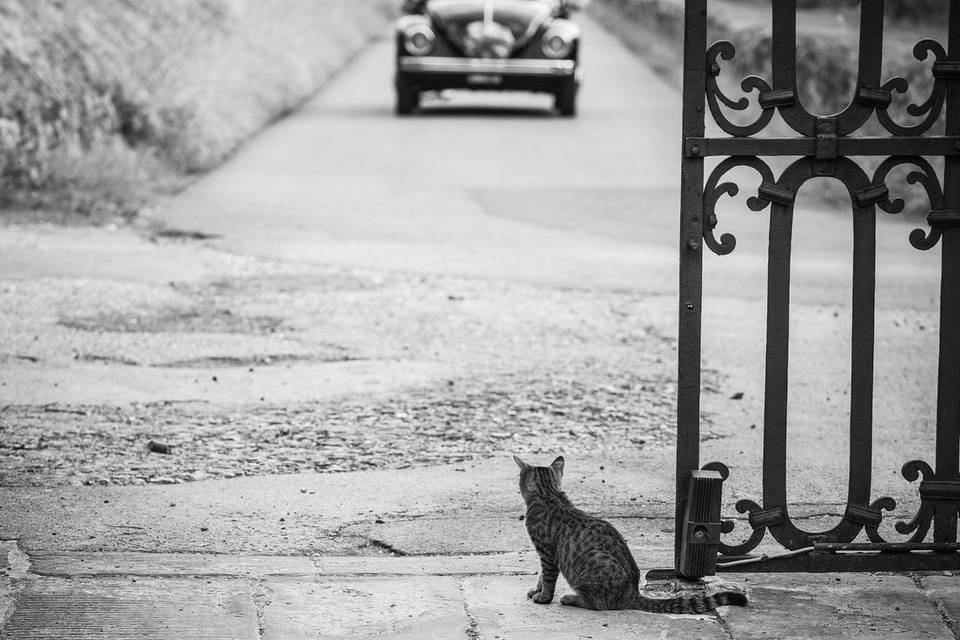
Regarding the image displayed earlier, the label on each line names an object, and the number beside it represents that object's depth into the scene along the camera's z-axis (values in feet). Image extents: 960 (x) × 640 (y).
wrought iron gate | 29.12
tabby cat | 28.81
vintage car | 135.95
